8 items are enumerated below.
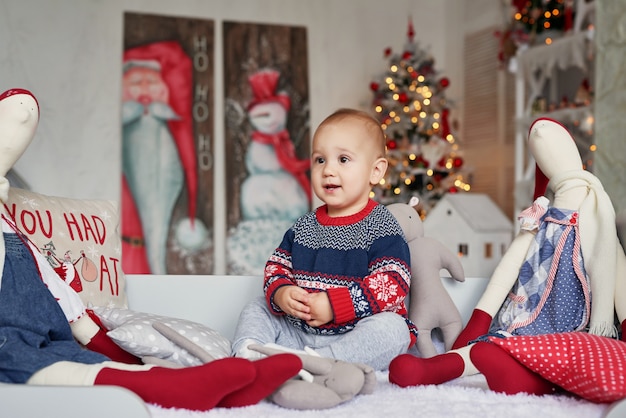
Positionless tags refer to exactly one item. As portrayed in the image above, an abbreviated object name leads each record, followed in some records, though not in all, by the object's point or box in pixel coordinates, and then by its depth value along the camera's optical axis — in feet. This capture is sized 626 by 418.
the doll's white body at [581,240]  5.44
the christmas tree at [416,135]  16.40
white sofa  6.60
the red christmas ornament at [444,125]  16.81
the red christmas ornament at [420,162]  16.29
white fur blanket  4.02
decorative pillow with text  5.90
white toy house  14.75
